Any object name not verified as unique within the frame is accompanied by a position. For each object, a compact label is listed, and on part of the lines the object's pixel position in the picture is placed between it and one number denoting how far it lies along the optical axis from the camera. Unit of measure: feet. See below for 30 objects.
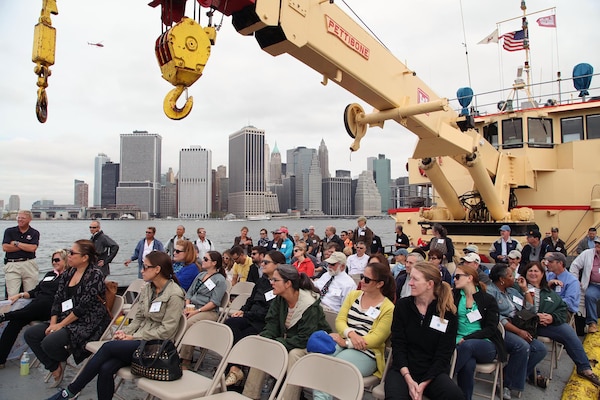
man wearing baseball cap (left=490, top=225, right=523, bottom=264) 27.78
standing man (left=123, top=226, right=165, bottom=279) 28.37
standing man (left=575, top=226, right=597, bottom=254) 25.23
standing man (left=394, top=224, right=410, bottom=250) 35.12
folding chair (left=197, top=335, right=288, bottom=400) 10.62
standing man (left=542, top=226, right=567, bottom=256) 27.51
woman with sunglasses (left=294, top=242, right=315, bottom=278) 24.11
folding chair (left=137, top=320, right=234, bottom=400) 10.69
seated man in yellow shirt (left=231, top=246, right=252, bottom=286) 22.84
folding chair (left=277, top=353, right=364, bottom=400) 9.46
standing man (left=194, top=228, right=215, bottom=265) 31.81
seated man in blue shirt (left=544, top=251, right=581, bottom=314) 16.85
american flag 43.52
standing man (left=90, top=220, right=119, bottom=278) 24.72
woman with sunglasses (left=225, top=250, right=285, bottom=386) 15.56
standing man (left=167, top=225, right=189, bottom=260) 31.30
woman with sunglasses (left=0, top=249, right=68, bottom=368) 16.40
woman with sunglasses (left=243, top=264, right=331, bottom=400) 13.16
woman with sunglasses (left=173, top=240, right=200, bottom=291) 20.76
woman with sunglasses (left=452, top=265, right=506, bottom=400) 12.39
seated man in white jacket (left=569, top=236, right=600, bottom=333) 19.12
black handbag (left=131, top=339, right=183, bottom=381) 11.47
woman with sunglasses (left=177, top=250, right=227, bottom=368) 16.67
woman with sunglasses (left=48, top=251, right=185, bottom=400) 12.05
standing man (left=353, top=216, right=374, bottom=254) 34.98
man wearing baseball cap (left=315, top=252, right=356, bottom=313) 17.37
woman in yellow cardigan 12.13
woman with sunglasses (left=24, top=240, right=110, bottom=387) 14.20
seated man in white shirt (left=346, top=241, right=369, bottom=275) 24.94
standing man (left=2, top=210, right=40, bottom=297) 21.62
